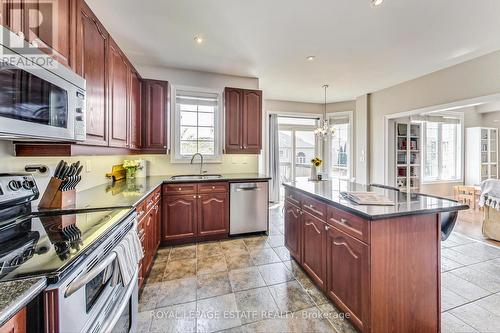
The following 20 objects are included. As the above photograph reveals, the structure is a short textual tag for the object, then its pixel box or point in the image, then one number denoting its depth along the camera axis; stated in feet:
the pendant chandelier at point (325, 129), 13.61
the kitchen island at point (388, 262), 4.64
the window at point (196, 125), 11.94
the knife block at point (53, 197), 4.99
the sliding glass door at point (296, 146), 19.33
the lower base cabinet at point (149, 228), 6.66
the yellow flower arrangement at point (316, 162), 9.83
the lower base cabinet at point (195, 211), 9.96
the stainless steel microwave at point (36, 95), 2.89
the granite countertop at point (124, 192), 5.57
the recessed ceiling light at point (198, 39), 8.67
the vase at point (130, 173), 10.41
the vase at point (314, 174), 10.16
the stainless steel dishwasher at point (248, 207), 10.87
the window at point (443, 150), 18.83
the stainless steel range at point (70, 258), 2.49
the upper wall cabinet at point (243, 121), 11.75
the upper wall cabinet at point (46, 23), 3.34
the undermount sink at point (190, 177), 10.86
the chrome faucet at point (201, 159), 12.23
